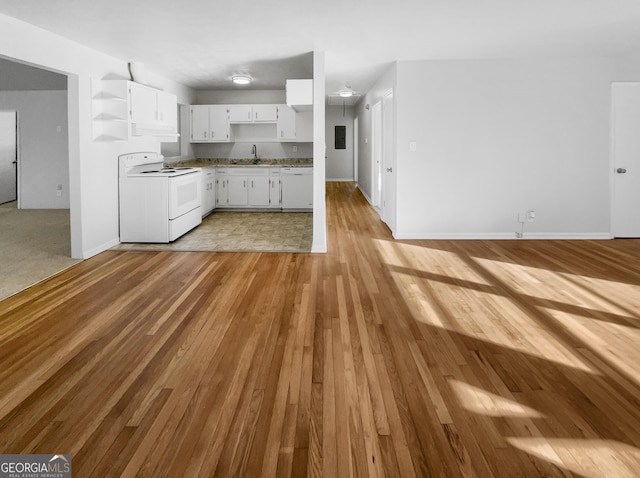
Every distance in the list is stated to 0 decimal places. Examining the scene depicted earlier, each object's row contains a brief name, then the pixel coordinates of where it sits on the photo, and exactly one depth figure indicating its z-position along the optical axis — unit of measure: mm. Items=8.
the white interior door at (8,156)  10125
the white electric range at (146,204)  6273
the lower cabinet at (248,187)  9297
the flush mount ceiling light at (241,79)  7362
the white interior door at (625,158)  6344
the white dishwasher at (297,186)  9289
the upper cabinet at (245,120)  9406
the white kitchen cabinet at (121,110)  5691
